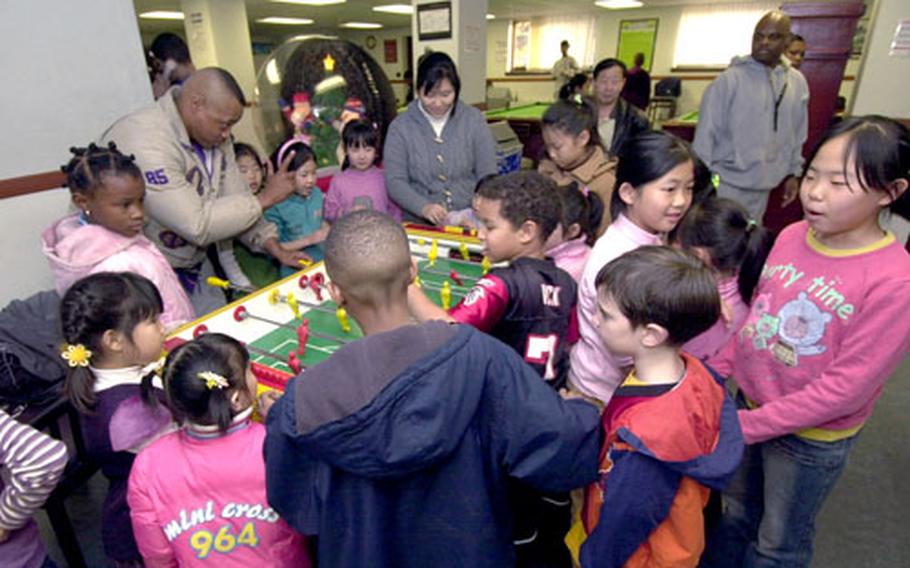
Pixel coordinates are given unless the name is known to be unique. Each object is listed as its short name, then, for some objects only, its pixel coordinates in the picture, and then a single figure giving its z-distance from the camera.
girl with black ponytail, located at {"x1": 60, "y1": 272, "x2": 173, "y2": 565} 1.24
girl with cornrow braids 1.62
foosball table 1.58
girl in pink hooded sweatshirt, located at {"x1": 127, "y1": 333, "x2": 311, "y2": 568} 1.10
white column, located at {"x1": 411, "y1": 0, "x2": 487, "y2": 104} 4.71
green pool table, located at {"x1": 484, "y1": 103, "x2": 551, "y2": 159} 7.11
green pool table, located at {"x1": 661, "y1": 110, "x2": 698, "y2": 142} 5.51
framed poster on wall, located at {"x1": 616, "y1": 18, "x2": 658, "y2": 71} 11.00
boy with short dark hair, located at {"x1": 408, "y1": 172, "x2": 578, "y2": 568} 1.38
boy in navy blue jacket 0.75
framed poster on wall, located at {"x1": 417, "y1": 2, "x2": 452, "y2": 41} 4.73
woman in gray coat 2.62
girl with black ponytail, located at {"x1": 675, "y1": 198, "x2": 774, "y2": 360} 1.50
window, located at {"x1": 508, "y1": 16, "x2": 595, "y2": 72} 11.92
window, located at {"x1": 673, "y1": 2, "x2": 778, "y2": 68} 10.18
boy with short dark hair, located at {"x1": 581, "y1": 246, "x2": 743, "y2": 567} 0.95
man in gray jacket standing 3.01
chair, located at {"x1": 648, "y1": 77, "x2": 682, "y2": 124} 10.39
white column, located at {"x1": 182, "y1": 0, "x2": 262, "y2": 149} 7.13
